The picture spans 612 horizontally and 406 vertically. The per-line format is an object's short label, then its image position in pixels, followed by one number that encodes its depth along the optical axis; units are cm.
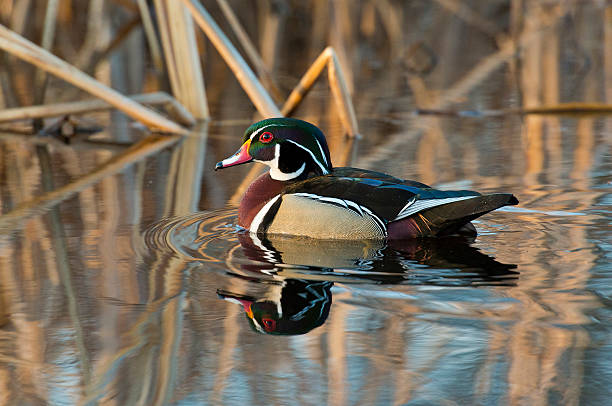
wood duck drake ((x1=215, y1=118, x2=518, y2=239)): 990
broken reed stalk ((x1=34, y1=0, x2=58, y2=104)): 1702
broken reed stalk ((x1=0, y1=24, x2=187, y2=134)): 1488
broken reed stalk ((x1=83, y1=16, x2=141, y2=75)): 2428
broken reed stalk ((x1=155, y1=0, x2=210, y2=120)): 1712
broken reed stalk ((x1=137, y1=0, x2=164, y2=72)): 2022
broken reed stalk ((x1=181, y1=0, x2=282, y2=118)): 1605
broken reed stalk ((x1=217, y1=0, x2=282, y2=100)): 1802
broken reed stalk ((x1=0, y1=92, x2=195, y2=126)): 1637
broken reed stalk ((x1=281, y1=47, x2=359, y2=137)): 1619
